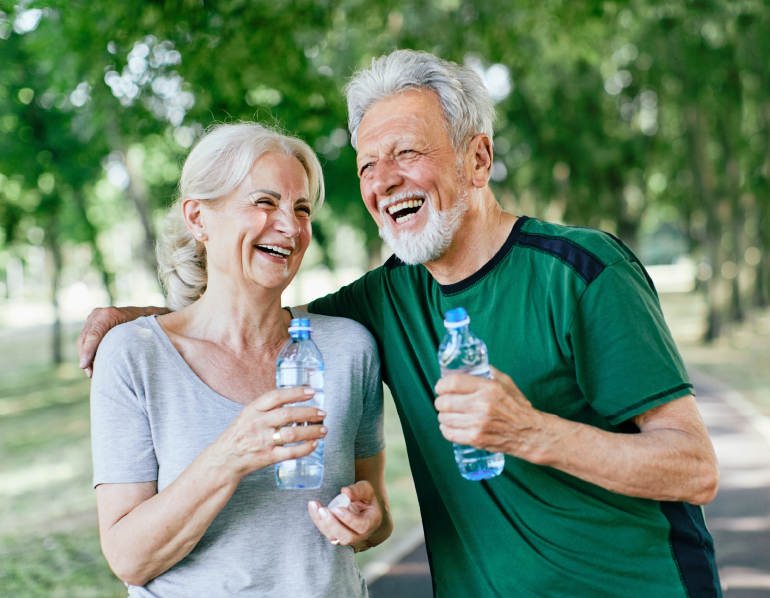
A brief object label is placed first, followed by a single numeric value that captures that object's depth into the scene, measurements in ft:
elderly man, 7.28
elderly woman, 7.26
